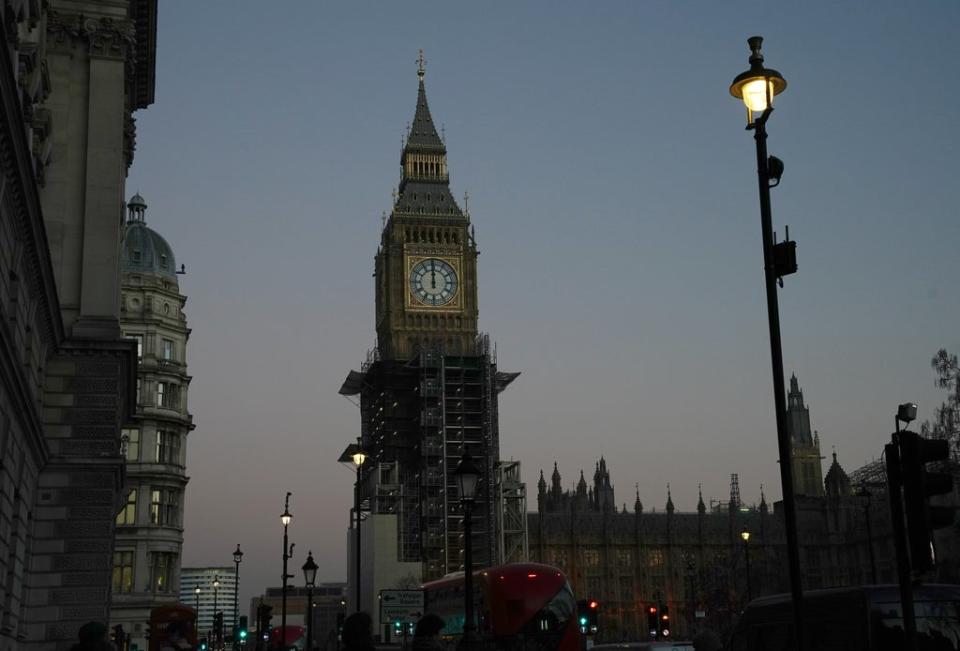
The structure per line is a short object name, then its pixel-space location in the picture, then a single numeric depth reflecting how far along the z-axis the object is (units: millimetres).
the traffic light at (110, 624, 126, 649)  48550
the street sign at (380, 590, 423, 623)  38969
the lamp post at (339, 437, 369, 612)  36153
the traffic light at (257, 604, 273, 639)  47562
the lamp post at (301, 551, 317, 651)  42375
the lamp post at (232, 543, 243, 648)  59819
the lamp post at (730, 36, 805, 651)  13719
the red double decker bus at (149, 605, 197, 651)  36281
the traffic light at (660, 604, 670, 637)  57381
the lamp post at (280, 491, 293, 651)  44062
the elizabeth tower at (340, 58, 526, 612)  98312
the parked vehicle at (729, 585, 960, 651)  20484
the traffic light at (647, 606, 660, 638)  54788
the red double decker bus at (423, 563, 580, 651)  35000
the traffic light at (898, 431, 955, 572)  11531
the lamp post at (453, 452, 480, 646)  24391
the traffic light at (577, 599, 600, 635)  45975
